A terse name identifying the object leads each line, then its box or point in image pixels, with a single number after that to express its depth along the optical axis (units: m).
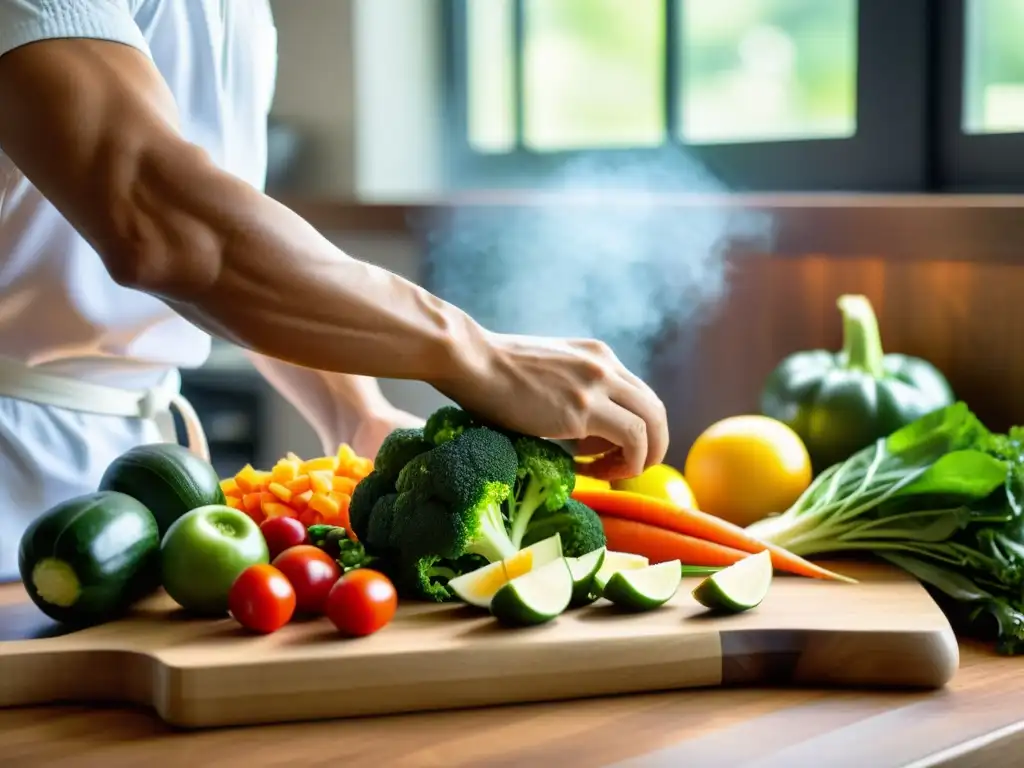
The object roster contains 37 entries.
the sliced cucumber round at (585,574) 1.14
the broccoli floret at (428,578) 1.17
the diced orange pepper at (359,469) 1.41
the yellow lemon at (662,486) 1.51
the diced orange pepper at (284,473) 1.39
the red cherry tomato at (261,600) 1.06
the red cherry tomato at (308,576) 1.13
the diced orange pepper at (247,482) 1.40
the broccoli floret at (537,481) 1.22
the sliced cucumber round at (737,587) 1.13
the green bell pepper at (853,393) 1.67
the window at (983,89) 2.06
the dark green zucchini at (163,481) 1.24
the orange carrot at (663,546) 1.33
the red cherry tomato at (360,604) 1.06
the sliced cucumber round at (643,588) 1.13
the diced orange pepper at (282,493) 1.36
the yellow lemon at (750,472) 1.58
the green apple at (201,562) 1.12
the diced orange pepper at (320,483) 1.36
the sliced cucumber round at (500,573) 1.13
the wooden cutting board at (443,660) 1.01
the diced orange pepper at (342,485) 1.38
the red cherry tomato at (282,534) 1.26
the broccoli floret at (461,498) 1.15
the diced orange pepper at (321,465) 1.41
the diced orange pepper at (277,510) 1.34
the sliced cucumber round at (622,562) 1.21
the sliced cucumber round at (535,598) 1.08
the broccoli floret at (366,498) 1.25
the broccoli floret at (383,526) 1.19
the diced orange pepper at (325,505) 1.34
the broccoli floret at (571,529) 1.23
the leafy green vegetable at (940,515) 1.27
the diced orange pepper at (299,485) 1.37
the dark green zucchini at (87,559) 1.10
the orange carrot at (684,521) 1.31
